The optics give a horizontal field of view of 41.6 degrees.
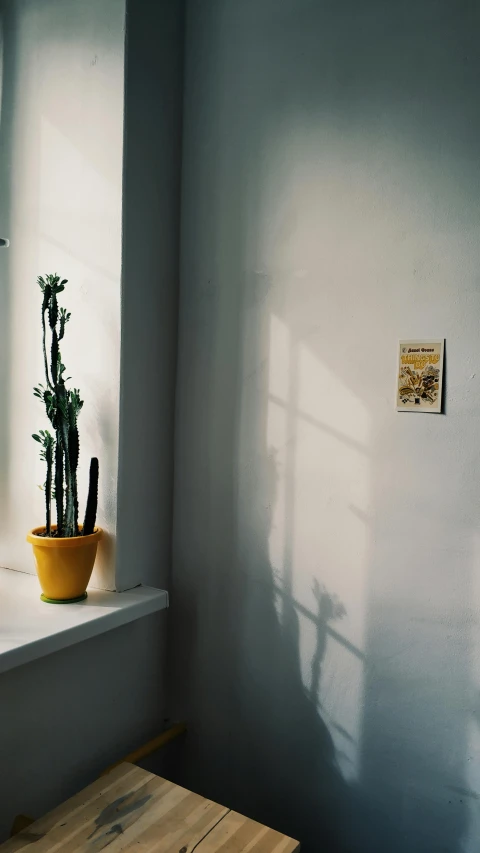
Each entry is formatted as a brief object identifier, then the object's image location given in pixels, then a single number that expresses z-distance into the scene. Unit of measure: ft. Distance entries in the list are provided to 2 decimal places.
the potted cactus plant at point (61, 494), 5.52
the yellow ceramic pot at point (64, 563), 5.45
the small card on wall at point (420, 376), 5.11
